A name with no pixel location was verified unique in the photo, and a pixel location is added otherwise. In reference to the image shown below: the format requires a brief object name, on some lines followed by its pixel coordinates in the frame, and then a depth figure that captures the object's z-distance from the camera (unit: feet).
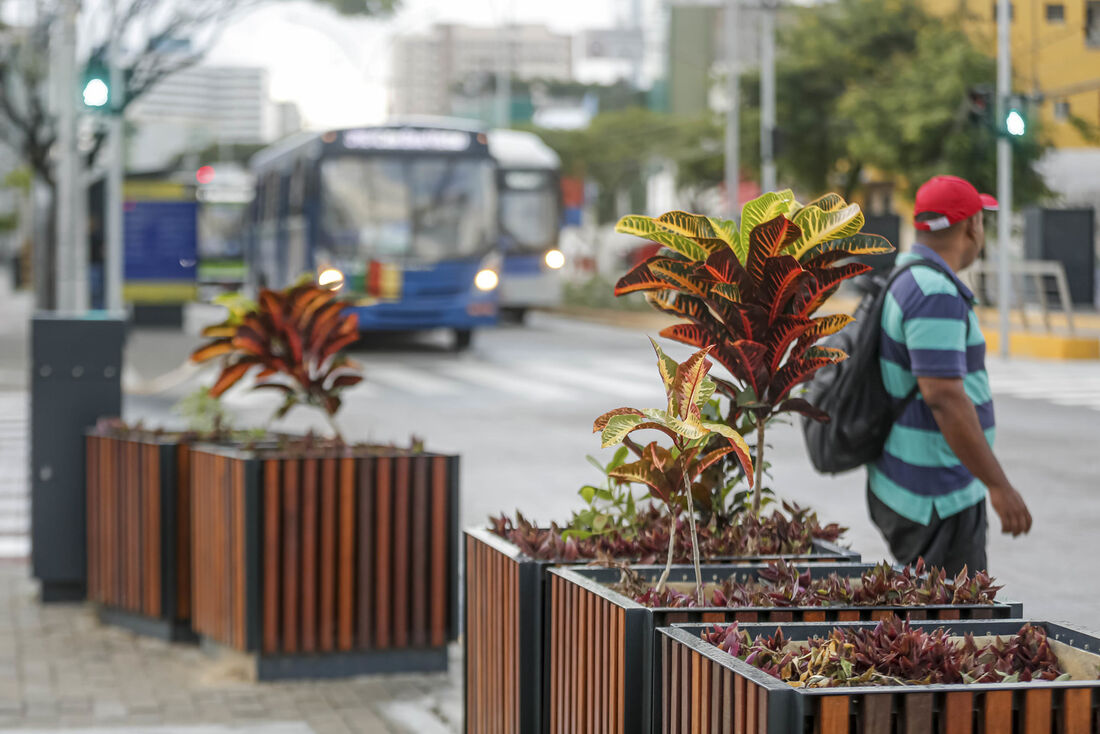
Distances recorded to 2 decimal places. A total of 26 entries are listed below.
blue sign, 99.96
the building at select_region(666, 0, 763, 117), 323.98
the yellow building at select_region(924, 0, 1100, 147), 80.18
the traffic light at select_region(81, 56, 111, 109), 43.93
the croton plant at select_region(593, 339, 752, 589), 11.10
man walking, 15.39
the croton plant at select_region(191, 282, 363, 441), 21.06
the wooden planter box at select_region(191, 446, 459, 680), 19.79
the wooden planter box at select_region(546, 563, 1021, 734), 10.68
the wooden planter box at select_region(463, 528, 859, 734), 12.65
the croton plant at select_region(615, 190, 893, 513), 12.55
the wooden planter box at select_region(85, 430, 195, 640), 22.09
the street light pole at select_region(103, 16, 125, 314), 64.85
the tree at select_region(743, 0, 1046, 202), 109.19
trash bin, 24.40
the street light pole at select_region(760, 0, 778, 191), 106.73
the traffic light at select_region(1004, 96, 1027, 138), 67.62
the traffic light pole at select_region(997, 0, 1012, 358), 71.20
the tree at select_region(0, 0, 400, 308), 76.84
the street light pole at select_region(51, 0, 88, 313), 45.21
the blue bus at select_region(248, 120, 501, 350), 78.95
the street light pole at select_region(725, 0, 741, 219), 125.90
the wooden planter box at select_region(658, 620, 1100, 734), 8.80
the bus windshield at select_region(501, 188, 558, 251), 103.96
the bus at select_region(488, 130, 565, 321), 103.91
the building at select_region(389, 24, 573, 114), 309.63
